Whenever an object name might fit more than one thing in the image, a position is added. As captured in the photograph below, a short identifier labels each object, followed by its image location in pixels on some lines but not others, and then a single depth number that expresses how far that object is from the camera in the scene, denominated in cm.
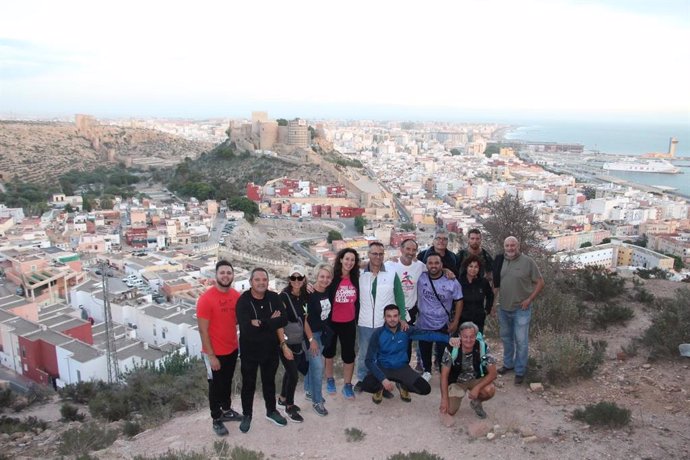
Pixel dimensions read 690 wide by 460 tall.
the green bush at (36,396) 613
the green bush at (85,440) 351
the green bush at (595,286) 623
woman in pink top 347
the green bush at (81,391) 601
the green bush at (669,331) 418
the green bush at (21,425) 440
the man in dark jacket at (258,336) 310
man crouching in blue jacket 354
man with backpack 336
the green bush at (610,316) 524
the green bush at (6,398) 593
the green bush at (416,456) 293
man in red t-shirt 311
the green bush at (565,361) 382
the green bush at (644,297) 596
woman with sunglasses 330
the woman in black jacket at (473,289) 369
